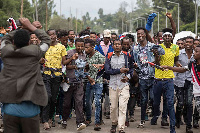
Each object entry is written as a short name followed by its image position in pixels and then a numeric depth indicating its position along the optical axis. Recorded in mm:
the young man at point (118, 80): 12531
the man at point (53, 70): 13178
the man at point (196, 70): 11728
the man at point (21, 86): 7329
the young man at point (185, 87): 13266
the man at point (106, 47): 15926
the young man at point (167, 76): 12362
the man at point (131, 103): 14723
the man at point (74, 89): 13178
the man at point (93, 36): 18148
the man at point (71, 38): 16682
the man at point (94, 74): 13592
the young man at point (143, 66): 13667
